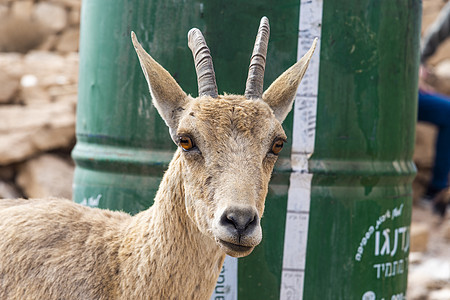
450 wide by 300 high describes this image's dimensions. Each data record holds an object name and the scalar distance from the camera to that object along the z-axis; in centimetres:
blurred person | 802
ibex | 266
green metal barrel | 351
